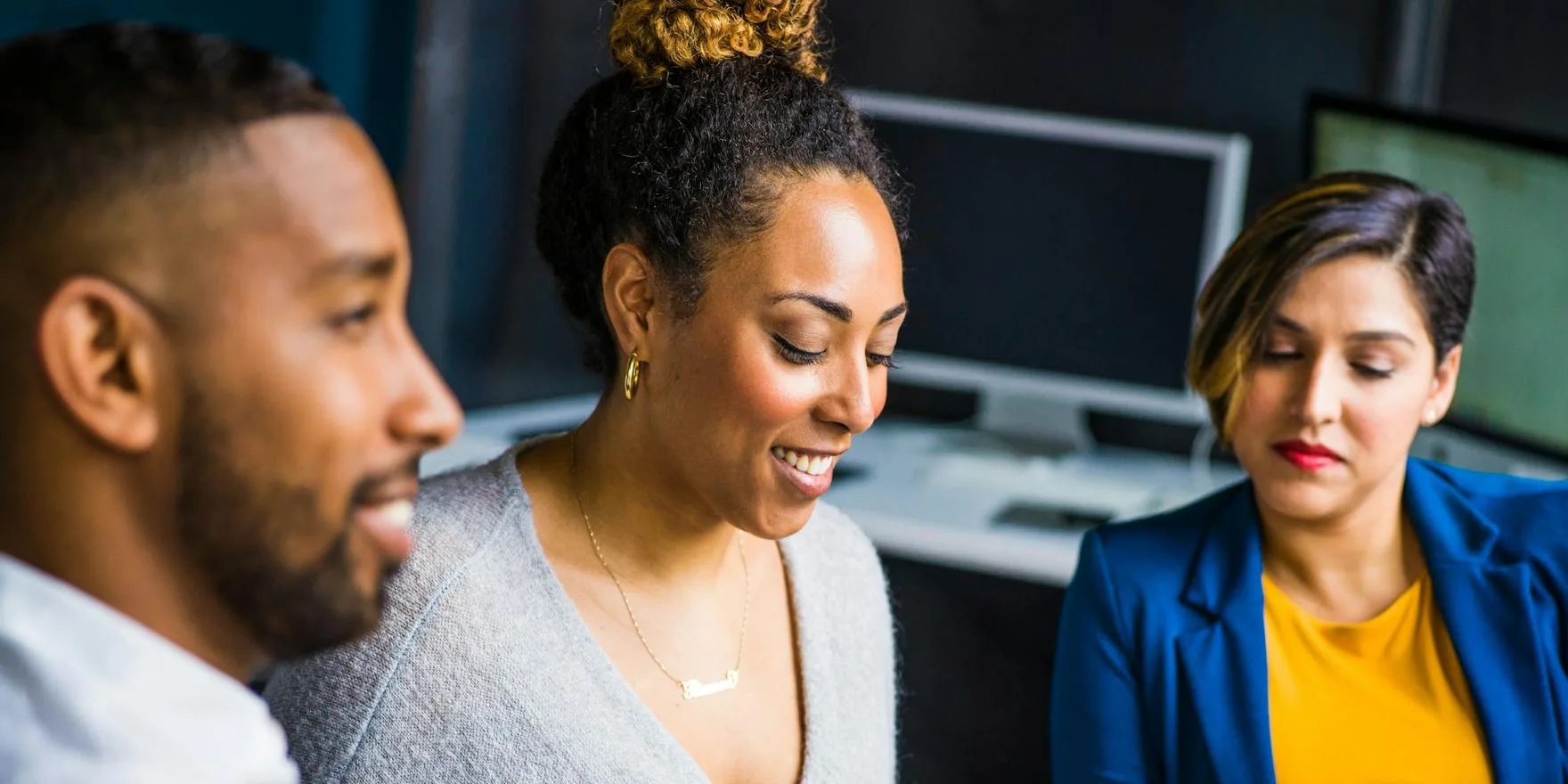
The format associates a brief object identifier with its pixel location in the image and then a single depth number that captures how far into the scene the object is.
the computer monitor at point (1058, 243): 2.78
